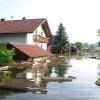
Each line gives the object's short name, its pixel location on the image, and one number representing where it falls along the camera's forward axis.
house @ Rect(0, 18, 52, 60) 13.48
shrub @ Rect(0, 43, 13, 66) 10.69
